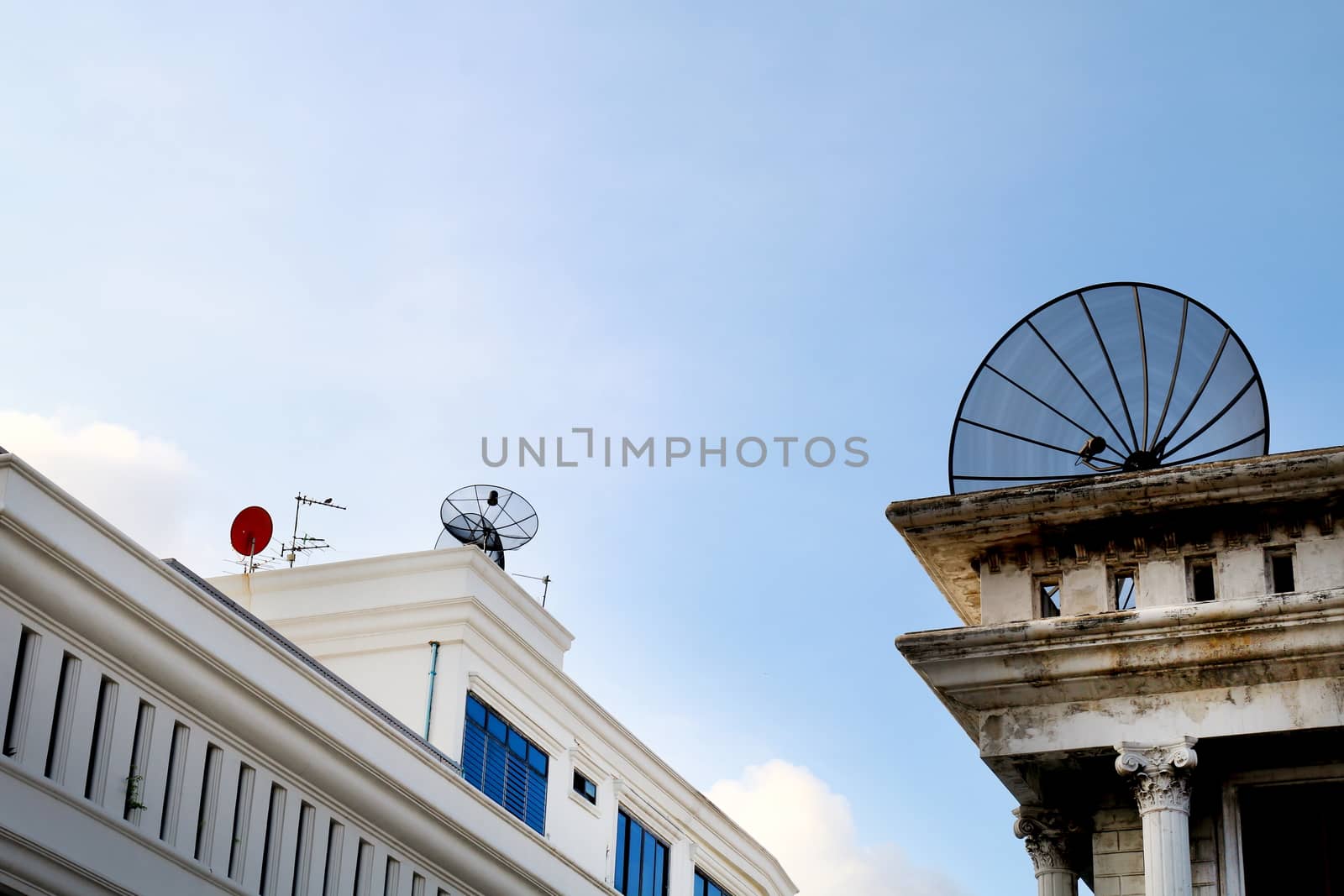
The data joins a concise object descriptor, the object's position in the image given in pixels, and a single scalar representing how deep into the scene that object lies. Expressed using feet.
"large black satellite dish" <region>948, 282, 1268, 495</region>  84.64
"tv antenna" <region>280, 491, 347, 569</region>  140.87
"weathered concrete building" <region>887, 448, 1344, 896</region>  73.92
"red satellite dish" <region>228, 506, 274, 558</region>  133.49
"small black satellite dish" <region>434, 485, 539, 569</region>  136.98
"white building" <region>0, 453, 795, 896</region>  76.02
